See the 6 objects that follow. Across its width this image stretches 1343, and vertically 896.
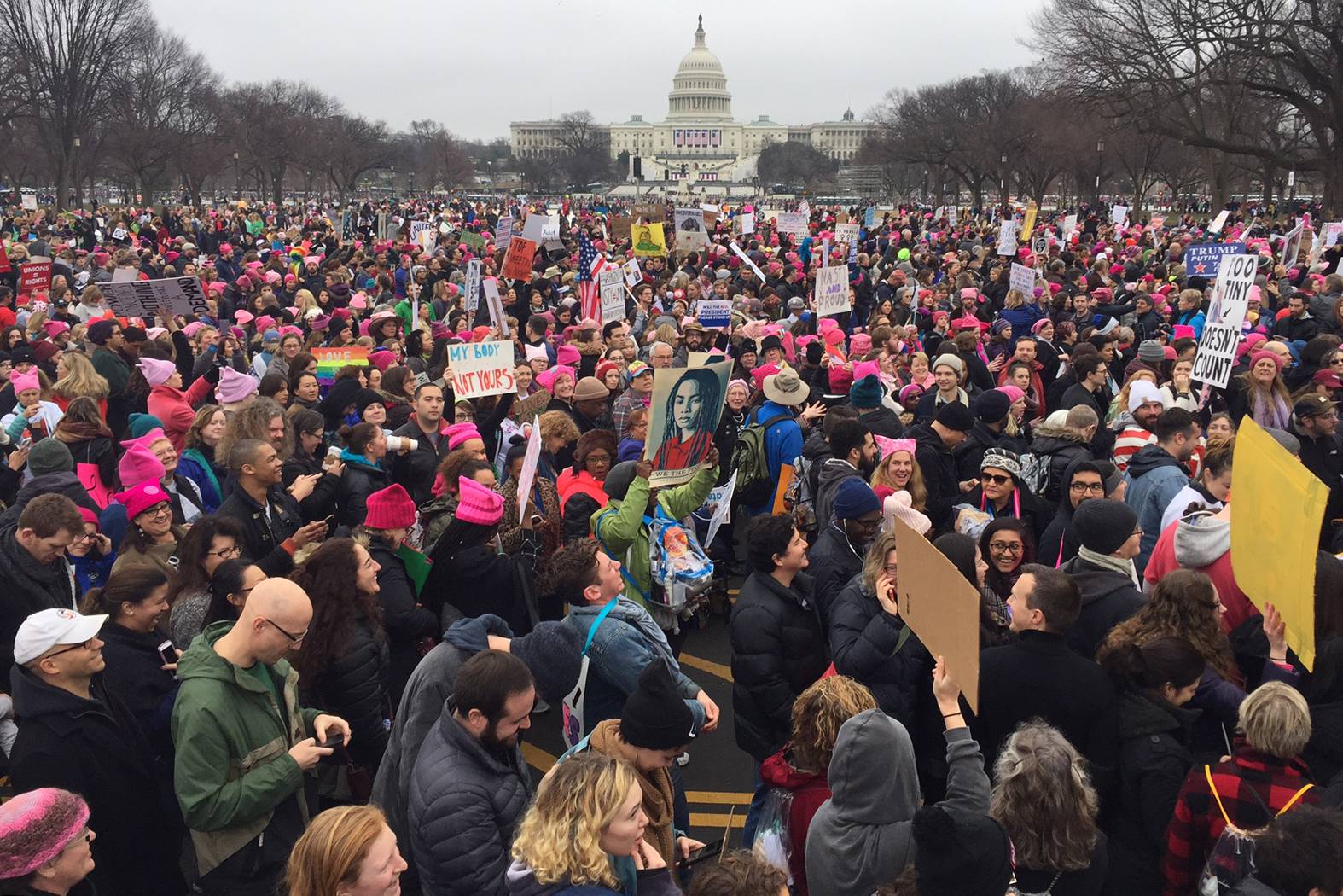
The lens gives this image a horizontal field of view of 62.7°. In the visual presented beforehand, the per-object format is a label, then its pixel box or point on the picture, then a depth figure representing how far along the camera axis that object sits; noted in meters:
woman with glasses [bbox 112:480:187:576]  5.23
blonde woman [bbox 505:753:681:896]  2.81
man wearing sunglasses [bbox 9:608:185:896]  3.60
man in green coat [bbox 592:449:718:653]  5.41
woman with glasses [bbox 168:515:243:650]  4.65
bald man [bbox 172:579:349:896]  3.54
